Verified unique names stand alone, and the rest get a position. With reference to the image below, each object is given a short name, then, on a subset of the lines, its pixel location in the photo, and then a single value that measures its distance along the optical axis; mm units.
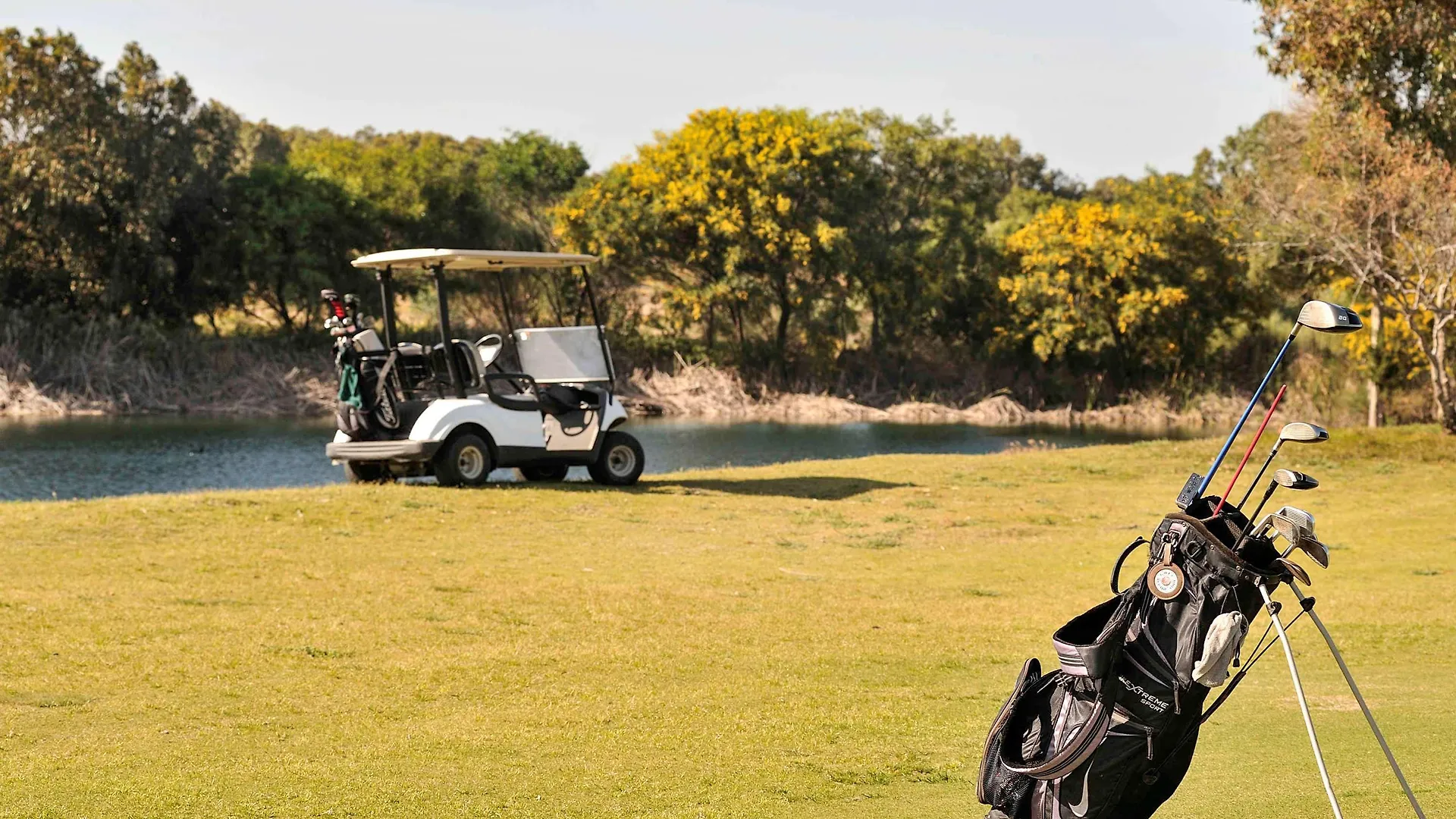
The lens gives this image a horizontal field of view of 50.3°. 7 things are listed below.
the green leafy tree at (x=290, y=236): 49625
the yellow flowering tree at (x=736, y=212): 50125
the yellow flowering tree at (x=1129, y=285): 48688
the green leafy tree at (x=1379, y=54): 26469
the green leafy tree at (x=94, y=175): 44969
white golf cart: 19203
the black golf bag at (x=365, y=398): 19078
